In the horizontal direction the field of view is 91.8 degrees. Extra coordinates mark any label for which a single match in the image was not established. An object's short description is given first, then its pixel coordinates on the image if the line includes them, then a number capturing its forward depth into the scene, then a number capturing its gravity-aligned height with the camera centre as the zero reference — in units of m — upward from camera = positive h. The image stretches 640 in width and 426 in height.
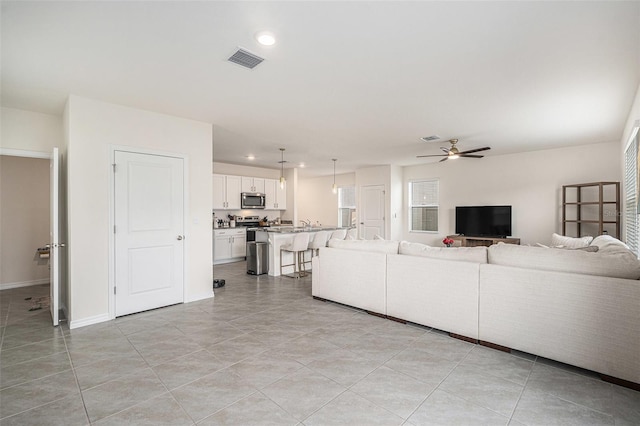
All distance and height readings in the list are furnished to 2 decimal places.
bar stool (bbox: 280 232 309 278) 5.86 -0.76
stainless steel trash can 6.29 -0.97
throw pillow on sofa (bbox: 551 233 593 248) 4.17 -0.46
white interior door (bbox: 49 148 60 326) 3.49 -0.28
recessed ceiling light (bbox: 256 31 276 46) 2.25 +1.28
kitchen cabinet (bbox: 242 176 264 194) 8.41 +0.71
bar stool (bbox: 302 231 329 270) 6.38 -0.64
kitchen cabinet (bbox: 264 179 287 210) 8.95 +0.43
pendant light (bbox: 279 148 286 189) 6.72 +1.24
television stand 6.91 -0.71
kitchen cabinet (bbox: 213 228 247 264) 7.60 -0.86
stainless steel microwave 8.30 +0.27
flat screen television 6.99 -0.27
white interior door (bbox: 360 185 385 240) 8.73 -0.04
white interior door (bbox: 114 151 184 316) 3.83 -0.27
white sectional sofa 2.33 -0.80
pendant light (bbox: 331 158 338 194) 7.58 +1.22
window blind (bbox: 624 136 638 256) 3.88 +0.21
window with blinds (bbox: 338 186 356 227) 10.23 +0.16
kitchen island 6.20 -0.62
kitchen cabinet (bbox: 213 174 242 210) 7.80 +0.48
